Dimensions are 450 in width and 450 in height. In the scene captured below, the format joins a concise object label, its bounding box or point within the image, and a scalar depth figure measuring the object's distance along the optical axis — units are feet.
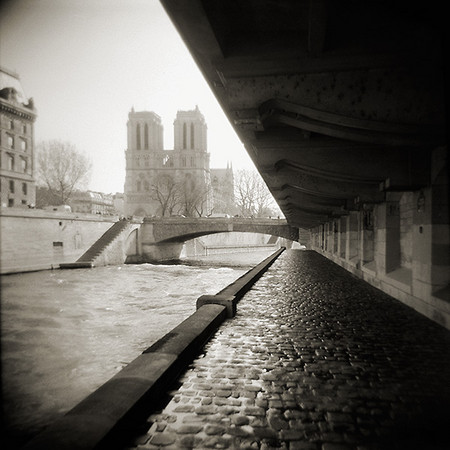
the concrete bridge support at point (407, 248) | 19.29
